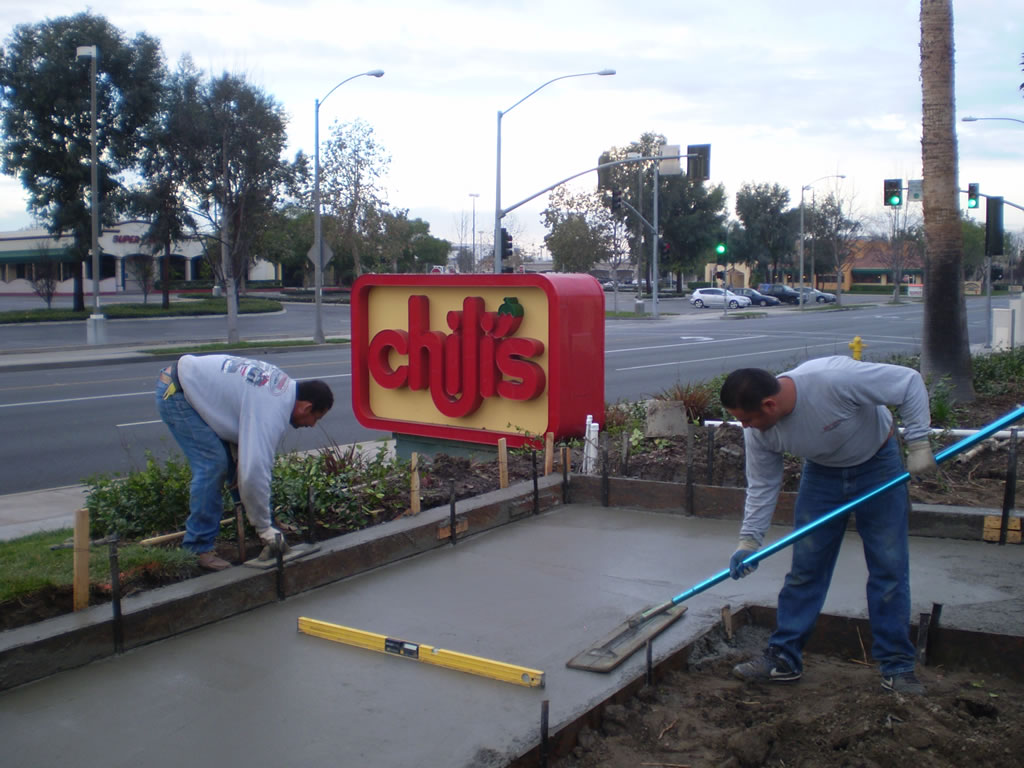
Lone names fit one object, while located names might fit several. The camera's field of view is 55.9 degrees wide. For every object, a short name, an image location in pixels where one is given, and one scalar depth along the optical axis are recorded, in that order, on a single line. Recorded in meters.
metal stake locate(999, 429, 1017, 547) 6.14
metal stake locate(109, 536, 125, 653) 4.55
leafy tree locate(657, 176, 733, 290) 70.69
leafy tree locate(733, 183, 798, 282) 79.12
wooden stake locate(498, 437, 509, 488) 7.41
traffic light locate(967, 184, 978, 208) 25.81
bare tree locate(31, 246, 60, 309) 45.44
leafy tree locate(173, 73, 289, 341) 28.52
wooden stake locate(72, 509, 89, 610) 4.62
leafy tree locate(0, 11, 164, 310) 40.06
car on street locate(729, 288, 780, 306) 66.25
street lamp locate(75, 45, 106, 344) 26.62
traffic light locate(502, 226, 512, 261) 30.62
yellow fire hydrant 8.87
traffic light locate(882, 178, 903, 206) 22.80
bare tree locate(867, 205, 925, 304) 70.00
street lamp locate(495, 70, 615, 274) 28.84
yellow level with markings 4.29
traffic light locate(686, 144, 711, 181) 28.86
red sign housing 8.93
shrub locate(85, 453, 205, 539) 5.99
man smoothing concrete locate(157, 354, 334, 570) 5.24
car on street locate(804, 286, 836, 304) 69.12
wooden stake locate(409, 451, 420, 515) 6.52
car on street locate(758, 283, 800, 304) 68.94
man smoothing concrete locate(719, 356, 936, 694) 4.07
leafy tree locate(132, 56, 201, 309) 28.50
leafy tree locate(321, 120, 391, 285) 38.88
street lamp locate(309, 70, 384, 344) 27.97
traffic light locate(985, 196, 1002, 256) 20.86
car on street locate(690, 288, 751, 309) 61.57
